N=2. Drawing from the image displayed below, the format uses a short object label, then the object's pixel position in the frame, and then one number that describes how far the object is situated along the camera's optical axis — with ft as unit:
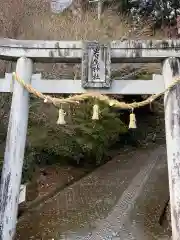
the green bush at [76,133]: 30.09
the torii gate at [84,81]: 16.79
